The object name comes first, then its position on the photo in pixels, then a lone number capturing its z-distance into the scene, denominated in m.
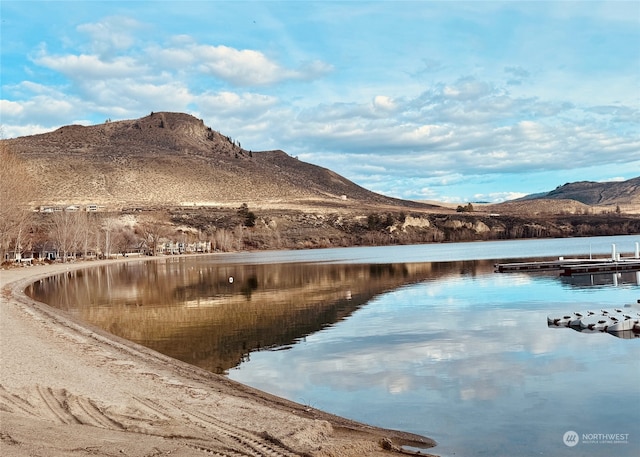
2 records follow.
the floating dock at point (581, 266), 49.53
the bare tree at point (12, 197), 53.38
